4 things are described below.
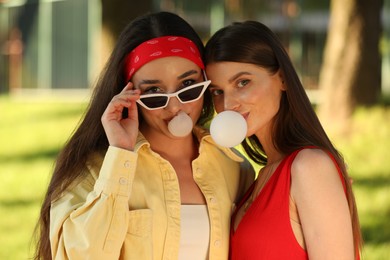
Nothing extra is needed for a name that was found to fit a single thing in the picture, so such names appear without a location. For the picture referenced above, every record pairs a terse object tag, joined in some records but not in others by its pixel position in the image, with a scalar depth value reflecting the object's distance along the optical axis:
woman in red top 3.05
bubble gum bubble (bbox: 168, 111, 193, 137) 3.20
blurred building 18.19
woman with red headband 3.01
